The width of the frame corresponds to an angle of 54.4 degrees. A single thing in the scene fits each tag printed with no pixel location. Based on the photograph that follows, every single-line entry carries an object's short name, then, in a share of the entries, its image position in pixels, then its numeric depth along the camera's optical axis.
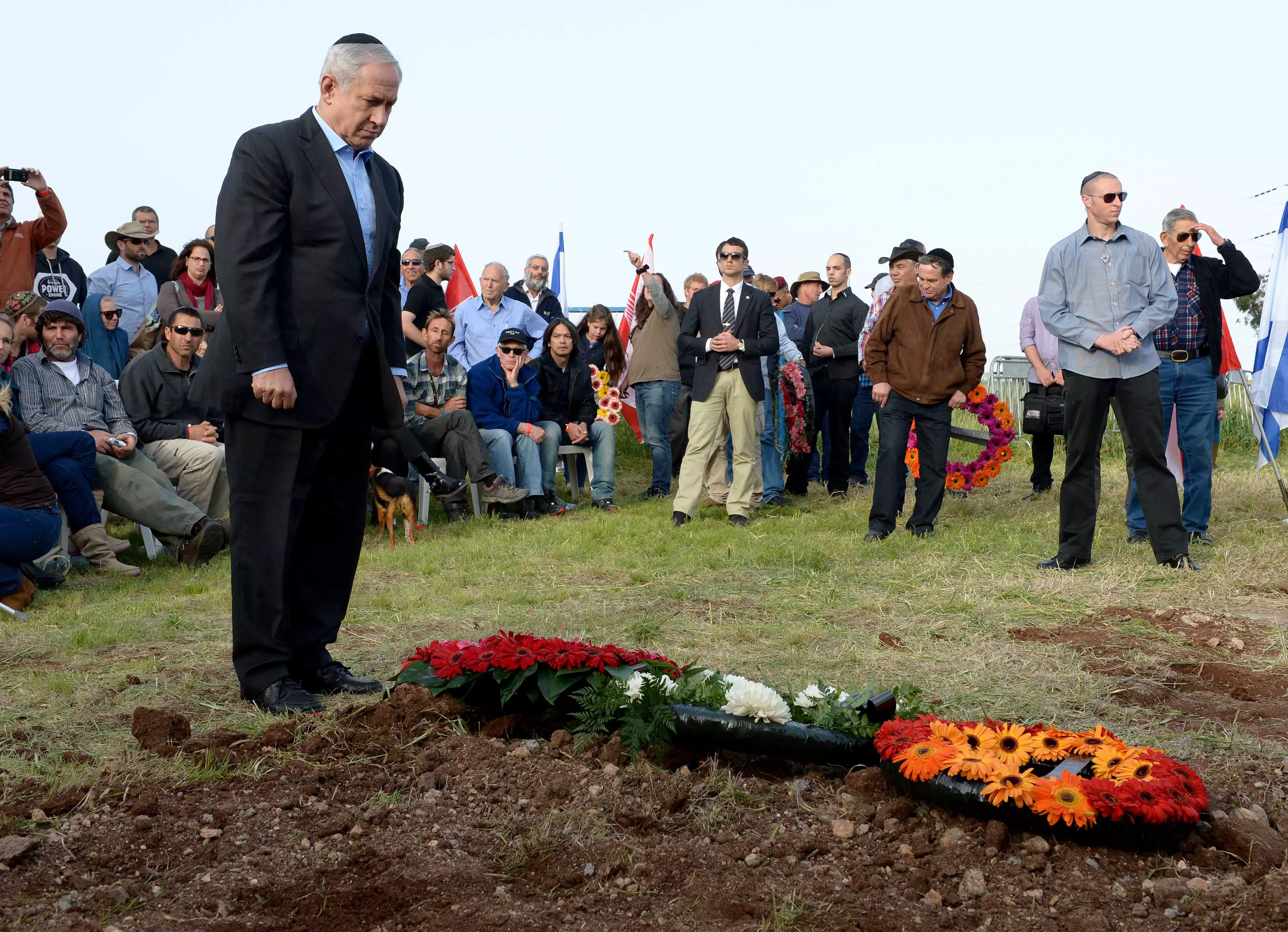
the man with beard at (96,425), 7.68
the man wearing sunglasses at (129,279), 9.86
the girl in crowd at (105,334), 9.22
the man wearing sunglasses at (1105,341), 6.92
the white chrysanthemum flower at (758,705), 3.50
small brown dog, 8.76
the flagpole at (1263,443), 8.62
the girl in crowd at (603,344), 12.32
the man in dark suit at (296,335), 3.89
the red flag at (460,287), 13.72
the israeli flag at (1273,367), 8.69
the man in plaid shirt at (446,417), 9.92
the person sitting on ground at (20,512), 6.30
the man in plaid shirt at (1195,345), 7.83
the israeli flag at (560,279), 16.39
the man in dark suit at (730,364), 9.78
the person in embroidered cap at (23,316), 8.07
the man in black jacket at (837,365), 11.46
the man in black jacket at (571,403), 10.95
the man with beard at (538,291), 12.09
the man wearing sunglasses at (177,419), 8.28
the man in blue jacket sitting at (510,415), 10.19
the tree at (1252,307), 33.31
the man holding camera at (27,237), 8.70
